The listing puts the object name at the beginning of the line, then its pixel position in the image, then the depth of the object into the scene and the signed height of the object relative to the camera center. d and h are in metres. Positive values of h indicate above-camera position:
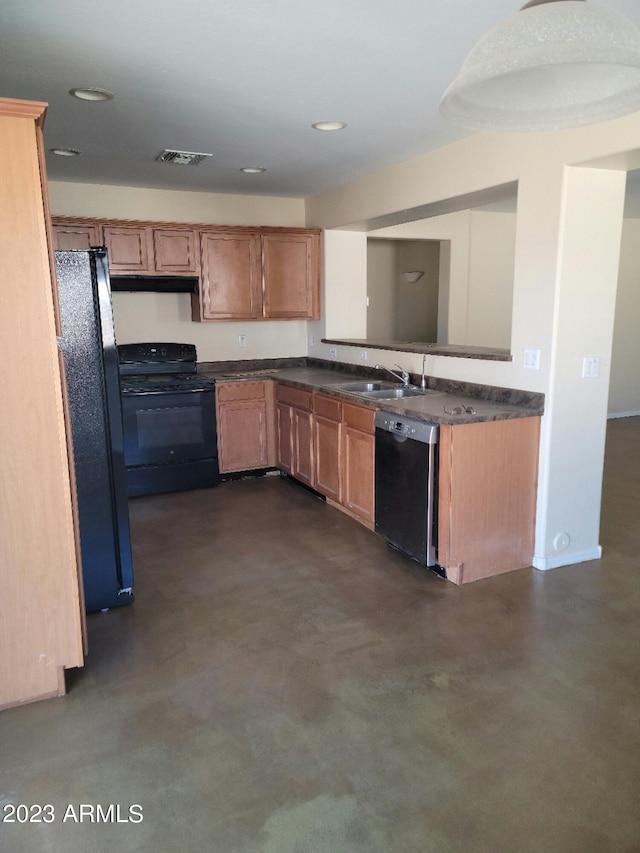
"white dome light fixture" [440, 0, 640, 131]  1.12 +0.48
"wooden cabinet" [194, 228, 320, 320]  5.02 +0.30
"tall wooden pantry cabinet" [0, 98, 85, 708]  2.00 -0.50
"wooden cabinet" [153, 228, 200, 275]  4.82 +0.47
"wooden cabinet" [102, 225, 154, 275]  4.68 +0.48
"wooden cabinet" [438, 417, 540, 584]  3.10 -0.97
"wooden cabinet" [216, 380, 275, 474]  5.00 -0.95
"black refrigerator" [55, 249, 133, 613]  2.71 -0.51
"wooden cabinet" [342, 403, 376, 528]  3.80 -0.98
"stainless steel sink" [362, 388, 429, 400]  4.16 -0.57
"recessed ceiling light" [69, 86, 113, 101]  2.76 +0.98
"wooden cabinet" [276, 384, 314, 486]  4.64 -0.96
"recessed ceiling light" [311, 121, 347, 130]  3.28 +0.99
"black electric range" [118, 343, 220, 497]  4.61 -0.89
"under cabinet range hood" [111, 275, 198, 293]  4.84 +0.22
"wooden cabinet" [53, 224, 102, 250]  4.51 +0.56
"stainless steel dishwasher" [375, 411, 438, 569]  3.18 -0.96
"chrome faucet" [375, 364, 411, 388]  4.30 -0.48
